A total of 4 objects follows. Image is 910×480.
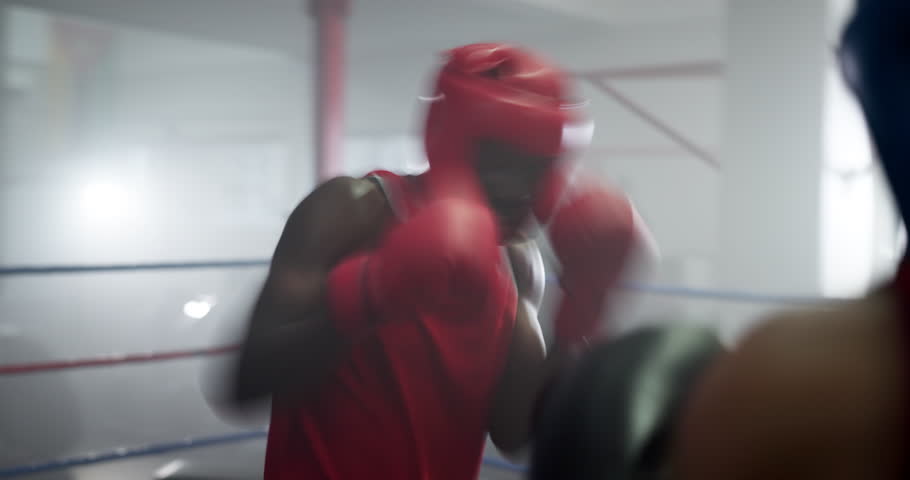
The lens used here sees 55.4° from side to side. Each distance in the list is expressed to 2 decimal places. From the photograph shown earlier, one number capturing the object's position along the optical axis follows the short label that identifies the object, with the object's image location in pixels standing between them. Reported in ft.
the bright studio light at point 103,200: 35.42
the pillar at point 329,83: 14.52
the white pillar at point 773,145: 11.58
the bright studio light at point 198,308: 16.11
